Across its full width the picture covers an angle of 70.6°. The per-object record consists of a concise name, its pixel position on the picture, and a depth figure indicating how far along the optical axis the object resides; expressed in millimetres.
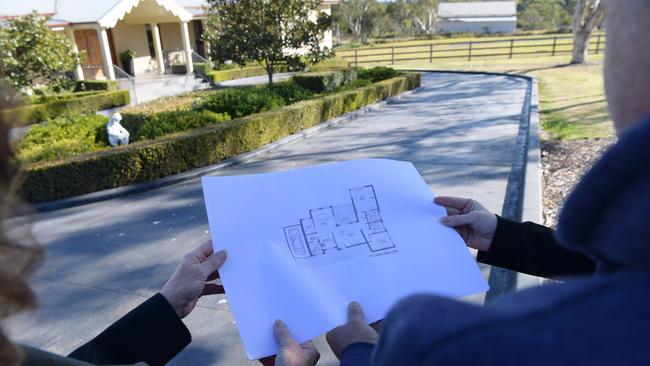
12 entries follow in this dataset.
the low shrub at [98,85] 18031
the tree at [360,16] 57625
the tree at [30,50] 11375
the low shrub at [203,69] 23125
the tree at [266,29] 13922
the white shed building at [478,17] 74375
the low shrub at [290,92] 14141
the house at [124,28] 19891
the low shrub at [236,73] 23000
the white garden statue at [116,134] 8422
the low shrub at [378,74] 18172
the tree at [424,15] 69250
